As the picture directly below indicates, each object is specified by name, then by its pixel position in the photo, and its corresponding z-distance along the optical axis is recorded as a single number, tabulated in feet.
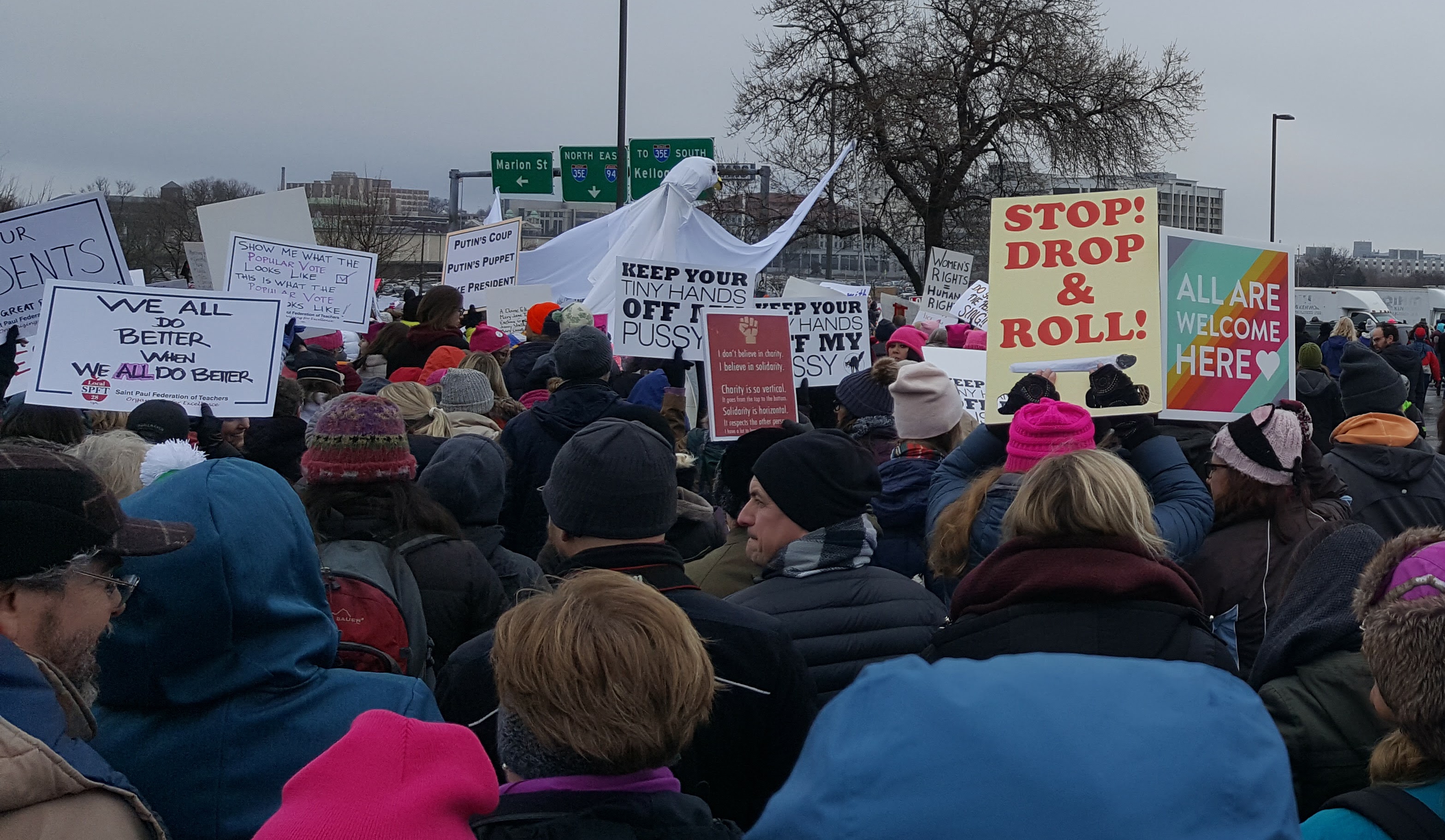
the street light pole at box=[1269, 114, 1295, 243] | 128.36
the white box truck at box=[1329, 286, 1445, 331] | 157.79
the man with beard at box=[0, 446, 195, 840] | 5.09
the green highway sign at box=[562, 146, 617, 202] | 87.92
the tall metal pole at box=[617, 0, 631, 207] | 70.95
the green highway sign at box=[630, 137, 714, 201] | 84.28
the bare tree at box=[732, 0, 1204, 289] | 90.63
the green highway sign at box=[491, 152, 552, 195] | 93.20
